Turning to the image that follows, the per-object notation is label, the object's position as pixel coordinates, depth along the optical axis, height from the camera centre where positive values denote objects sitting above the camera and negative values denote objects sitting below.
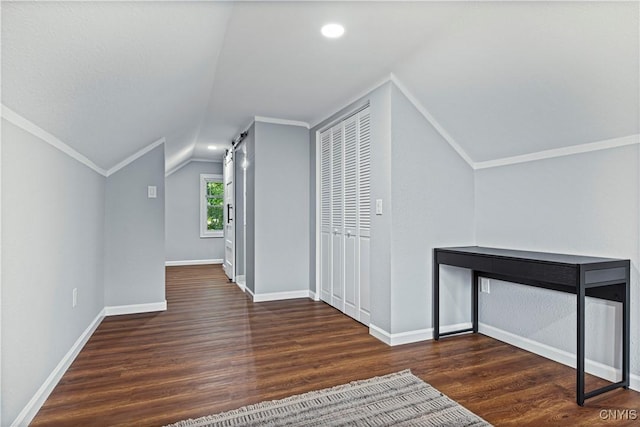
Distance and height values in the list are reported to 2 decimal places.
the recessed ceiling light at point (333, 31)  2.33 +1.15
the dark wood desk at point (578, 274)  2.03 -0.40
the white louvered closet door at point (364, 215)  3.40 -0.06
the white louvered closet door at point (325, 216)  4.24 -0.08
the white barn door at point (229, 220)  5.95 -0.19
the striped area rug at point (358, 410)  1.86 -1.07
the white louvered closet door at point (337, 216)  3.94 -0.07
